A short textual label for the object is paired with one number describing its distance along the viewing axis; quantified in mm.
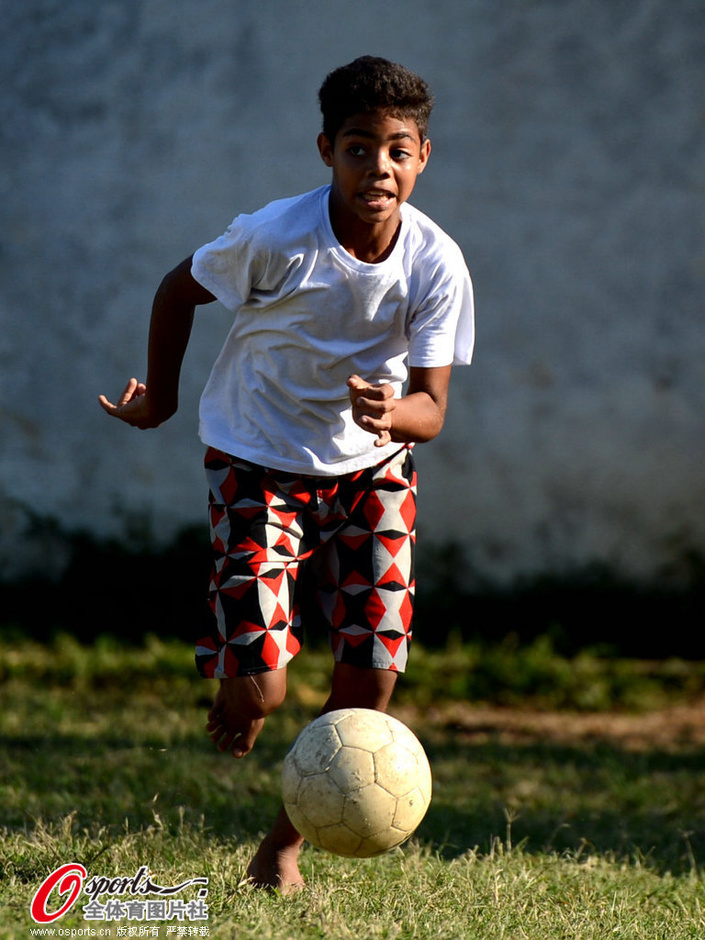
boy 6617
